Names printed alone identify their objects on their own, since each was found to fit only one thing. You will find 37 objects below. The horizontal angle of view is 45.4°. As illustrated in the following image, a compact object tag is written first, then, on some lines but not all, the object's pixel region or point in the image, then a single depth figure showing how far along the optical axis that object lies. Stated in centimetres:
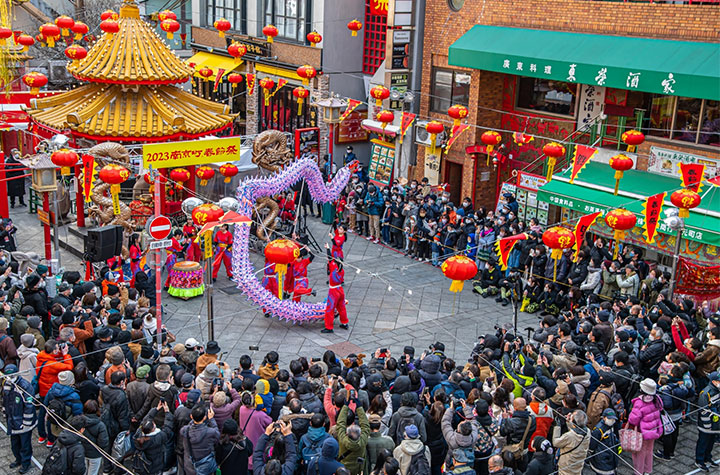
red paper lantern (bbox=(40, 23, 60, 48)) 2428
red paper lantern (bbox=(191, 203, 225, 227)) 1558
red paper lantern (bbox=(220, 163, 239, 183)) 2239
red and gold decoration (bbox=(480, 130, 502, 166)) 2212
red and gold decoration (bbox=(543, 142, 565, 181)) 1931
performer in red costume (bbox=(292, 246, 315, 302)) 1895
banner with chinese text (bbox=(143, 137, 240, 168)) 1559
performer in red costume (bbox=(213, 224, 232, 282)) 2030
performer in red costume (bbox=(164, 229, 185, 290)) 1992
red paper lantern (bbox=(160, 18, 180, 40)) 2564
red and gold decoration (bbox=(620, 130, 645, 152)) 1869
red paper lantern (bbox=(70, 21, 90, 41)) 2508
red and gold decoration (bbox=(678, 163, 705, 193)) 1612
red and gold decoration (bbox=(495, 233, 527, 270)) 1603
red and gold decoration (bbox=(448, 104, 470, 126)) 2252
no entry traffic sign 1412
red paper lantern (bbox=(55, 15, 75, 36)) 2453
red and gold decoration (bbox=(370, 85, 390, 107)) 2417
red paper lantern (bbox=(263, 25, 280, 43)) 2758
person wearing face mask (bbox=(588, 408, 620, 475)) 1168
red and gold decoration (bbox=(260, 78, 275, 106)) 2811
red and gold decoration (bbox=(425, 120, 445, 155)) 2284
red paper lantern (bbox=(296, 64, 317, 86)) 2588
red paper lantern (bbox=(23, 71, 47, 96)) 2400
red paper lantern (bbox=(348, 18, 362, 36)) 2778
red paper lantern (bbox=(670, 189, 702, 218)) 1603
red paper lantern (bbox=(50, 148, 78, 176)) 1842
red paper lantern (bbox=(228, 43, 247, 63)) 2731
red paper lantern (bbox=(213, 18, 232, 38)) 2744
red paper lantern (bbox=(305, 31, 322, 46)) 2864
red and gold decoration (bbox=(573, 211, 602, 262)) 1627
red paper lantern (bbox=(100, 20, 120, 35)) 2241
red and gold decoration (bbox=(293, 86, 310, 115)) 2655
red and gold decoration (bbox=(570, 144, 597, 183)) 2055
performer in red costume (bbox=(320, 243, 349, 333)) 1781
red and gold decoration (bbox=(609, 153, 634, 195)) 1766
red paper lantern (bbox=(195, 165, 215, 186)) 2269
